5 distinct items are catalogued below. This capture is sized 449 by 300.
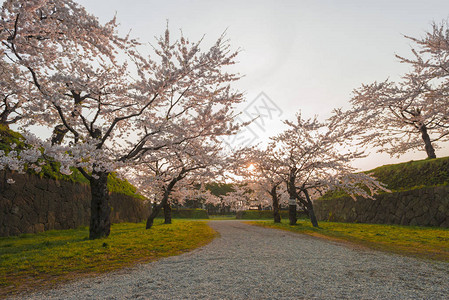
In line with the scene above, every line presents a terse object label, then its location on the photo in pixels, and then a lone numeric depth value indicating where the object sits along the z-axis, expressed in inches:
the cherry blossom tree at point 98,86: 306.5
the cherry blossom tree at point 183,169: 530.3
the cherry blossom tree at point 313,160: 701.3
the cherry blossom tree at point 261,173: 733.1
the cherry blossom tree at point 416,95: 416.2
